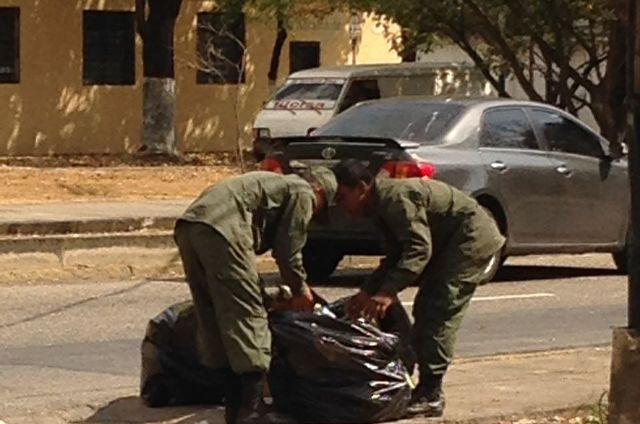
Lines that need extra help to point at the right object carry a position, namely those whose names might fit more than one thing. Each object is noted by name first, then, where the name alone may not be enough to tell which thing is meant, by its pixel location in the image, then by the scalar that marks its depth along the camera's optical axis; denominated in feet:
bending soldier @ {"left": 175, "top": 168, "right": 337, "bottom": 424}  35.76
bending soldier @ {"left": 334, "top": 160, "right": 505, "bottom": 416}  37.51
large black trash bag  36.66
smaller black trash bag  38.85
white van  131.06
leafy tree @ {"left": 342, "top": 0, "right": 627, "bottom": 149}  104.55
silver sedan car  63.49
